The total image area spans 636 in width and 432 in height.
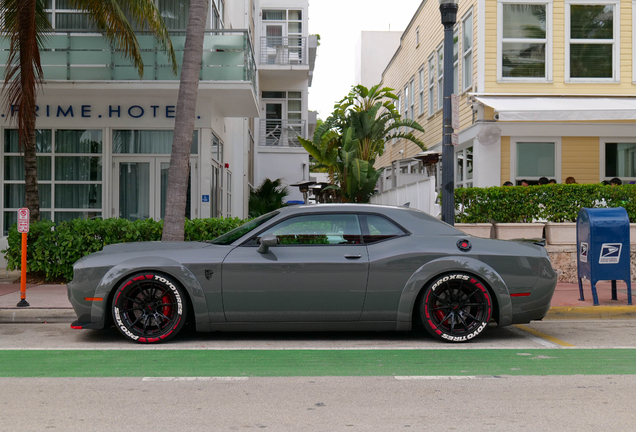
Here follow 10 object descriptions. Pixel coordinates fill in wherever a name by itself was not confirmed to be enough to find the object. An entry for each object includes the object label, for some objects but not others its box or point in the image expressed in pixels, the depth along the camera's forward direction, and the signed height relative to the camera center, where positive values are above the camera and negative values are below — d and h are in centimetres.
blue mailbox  859 -38
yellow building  1511 +327
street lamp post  924 +140
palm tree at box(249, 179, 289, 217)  2450 +71
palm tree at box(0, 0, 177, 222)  1123 +338
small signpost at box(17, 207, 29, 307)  854 -16
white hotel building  1356 +210
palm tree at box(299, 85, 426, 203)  2044 +270
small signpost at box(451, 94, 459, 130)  925 +153
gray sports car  626 -67
